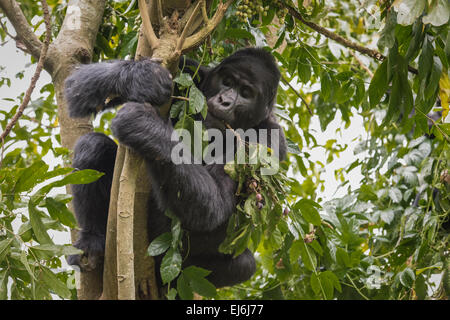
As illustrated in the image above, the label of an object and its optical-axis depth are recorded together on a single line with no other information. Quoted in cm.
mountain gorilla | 253
